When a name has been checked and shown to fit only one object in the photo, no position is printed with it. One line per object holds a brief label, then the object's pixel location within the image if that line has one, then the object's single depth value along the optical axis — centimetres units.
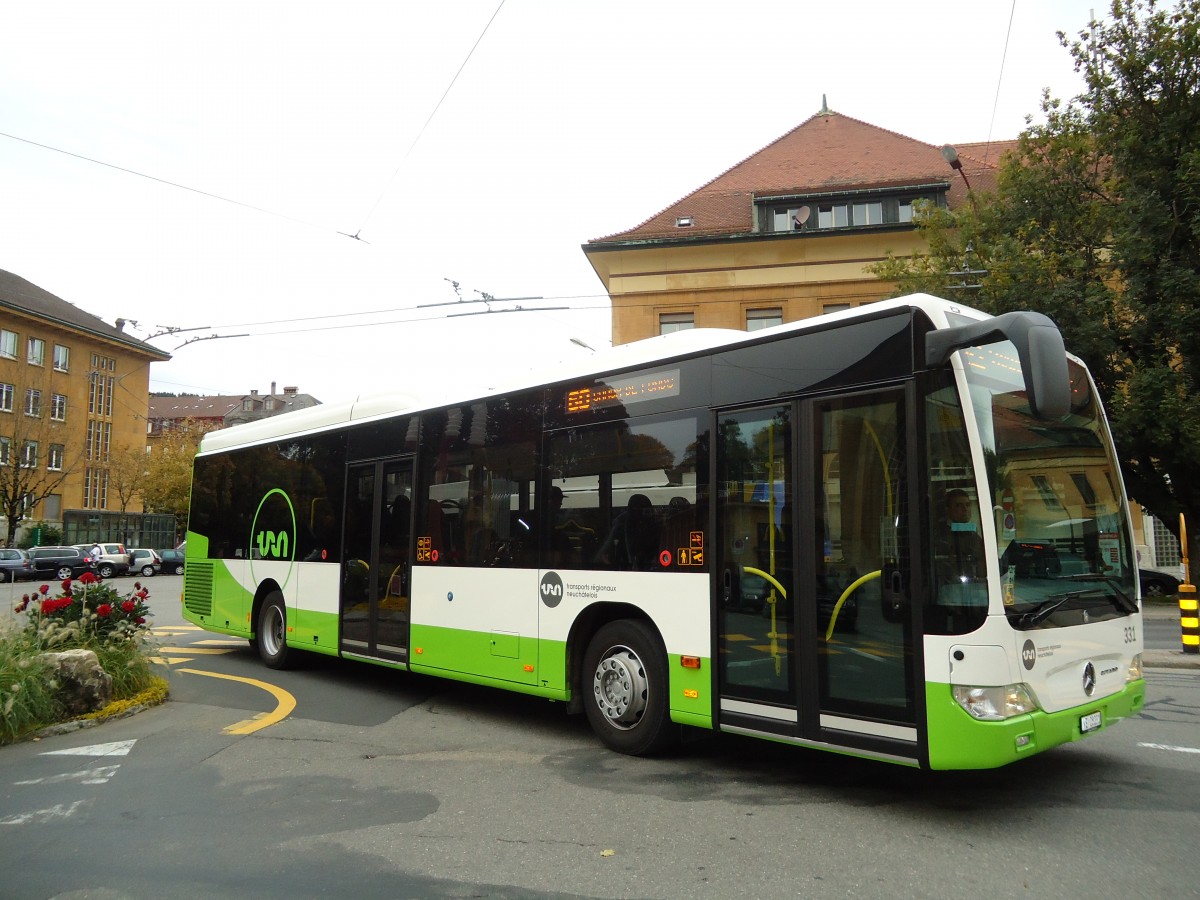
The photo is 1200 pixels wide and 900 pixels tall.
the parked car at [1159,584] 2923
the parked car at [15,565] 3612
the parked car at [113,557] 3996
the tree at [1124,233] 2105
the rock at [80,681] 823
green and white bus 493
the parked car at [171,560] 4694
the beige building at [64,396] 4800
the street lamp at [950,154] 2115
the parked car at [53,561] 3781
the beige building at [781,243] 3219
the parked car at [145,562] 4494
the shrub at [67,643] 780
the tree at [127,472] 5741
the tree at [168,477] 5797
